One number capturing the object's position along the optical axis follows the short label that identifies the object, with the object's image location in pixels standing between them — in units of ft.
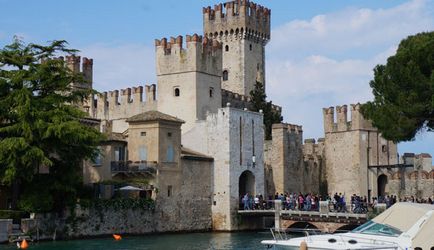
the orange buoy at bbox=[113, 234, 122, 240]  123.13
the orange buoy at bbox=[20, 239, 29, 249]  104.09
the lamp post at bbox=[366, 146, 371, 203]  174.19
